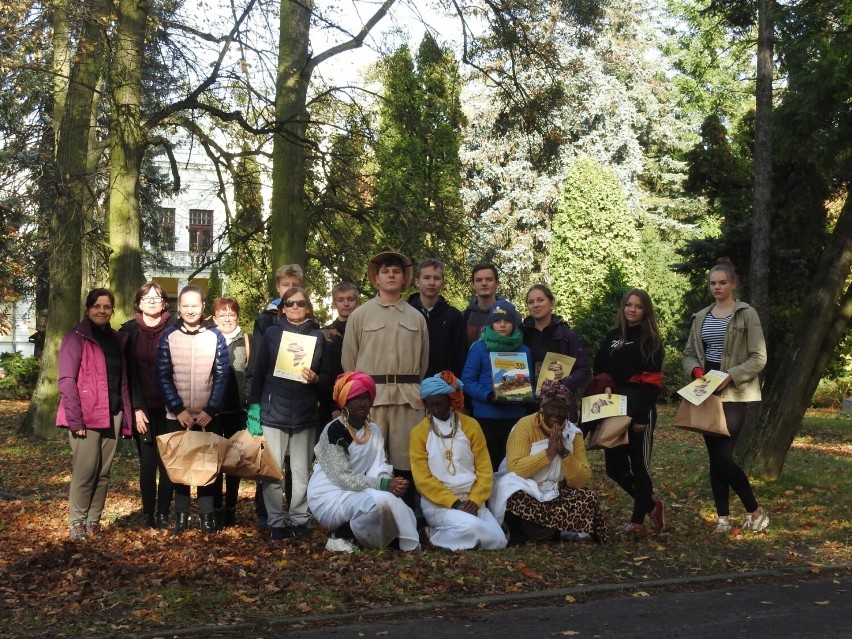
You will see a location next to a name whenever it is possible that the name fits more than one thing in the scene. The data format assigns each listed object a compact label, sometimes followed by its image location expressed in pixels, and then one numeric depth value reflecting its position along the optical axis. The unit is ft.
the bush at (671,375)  91.86
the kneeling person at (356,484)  25.17
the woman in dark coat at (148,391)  28.30
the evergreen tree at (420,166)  55.77
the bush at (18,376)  105.60
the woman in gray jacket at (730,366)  28.32
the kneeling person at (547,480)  26.68
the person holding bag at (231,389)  29.01
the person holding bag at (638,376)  28.53
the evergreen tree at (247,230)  59.88
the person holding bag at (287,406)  27.68
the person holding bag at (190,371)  27.48
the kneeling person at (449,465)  26.04
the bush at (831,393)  90.79
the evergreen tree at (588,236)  113.29
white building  63.10
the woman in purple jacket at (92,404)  26.73
